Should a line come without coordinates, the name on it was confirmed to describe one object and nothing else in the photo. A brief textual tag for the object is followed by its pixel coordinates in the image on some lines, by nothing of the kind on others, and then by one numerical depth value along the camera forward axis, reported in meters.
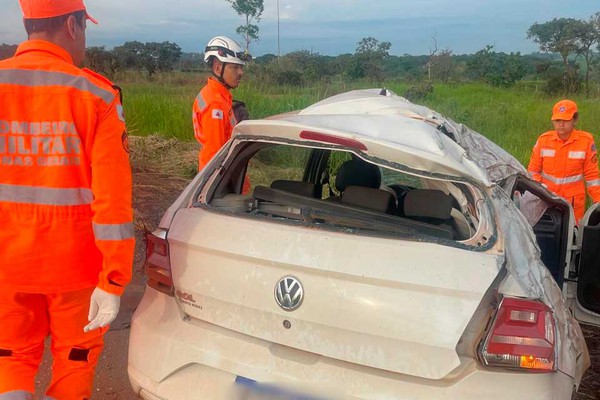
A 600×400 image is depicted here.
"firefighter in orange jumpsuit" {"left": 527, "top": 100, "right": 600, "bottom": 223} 5.78
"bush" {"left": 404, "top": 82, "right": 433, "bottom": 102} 18.09
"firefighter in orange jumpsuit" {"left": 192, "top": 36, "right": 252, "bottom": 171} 4.44
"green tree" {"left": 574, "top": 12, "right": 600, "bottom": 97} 33.09
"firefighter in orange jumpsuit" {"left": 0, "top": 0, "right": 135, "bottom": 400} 2.35
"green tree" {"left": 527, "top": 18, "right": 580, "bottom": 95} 25.88
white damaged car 2.00
